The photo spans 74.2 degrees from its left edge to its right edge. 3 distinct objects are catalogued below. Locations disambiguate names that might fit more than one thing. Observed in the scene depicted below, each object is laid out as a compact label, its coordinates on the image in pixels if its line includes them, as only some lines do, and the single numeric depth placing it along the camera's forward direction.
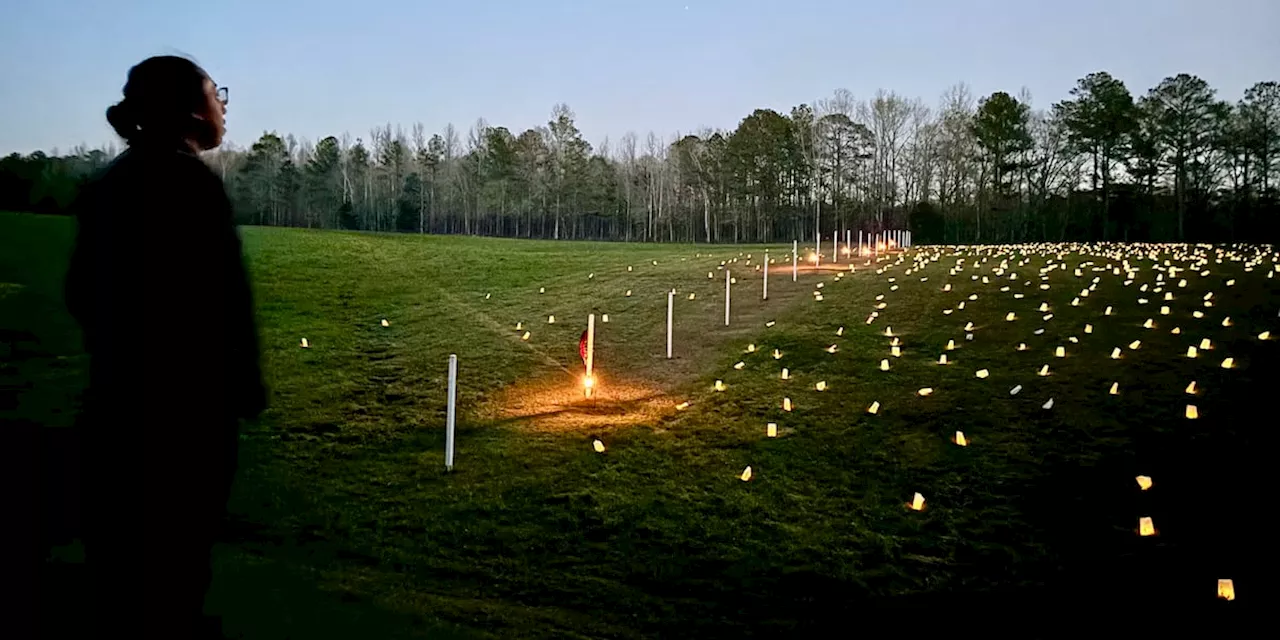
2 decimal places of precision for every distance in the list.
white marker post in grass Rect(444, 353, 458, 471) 10.08
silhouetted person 2.51
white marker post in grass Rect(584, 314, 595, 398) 12.70
